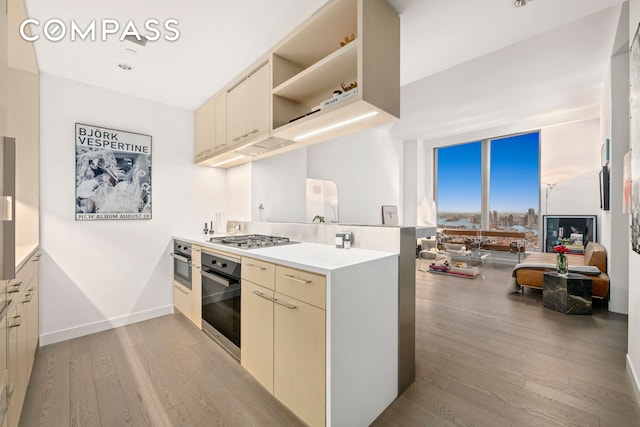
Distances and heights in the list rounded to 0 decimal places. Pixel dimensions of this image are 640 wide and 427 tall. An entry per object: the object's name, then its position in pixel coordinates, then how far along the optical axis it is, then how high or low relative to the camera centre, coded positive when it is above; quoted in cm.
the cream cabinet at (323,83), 162 +95
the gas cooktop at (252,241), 217 -24
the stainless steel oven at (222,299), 204 -68
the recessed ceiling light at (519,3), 164 +125
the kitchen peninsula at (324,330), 135 -64
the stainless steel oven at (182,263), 284 -53
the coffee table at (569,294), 317 -92
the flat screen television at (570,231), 537 -34
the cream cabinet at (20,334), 126 -67
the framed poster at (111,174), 272 +40
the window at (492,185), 640 +73
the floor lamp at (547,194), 593 +43
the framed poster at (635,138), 167 +49
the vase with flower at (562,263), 345 -60
